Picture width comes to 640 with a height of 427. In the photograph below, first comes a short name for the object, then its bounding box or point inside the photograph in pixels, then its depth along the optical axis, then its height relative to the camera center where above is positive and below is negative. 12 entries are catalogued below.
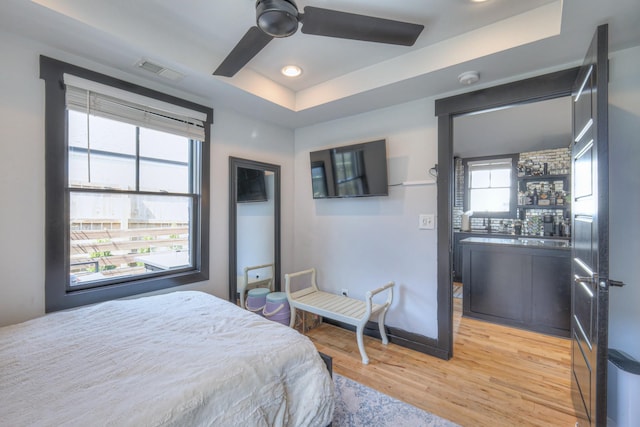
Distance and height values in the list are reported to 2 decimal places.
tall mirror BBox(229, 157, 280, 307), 2.83 -0.14
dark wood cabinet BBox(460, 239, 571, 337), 2.92 -0.80
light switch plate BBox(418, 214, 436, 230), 2.51 -0.08
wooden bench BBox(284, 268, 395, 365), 2.40 -0.89
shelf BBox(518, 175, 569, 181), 4.58 +0.58
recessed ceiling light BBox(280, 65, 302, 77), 2.38 +1.23
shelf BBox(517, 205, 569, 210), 4.56 +0.09
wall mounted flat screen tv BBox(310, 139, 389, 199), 2.71 +0.44
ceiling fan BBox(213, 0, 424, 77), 1.30 +0.93
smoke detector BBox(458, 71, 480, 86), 2.08 +1.01
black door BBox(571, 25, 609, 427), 1.23 -0.10
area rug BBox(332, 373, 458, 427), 1.71 -1.27
